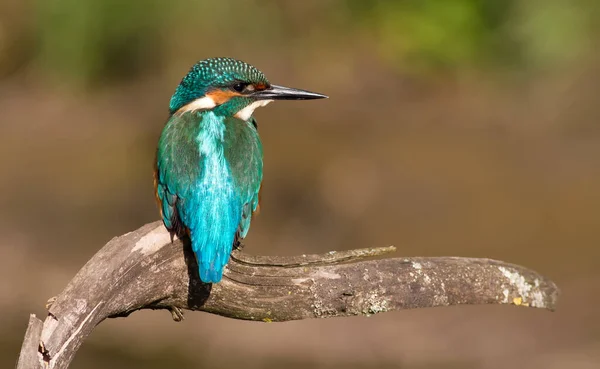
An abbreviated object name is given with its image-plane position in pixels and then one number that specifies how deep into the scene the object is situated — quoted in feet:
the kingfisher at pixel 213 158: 21.91
